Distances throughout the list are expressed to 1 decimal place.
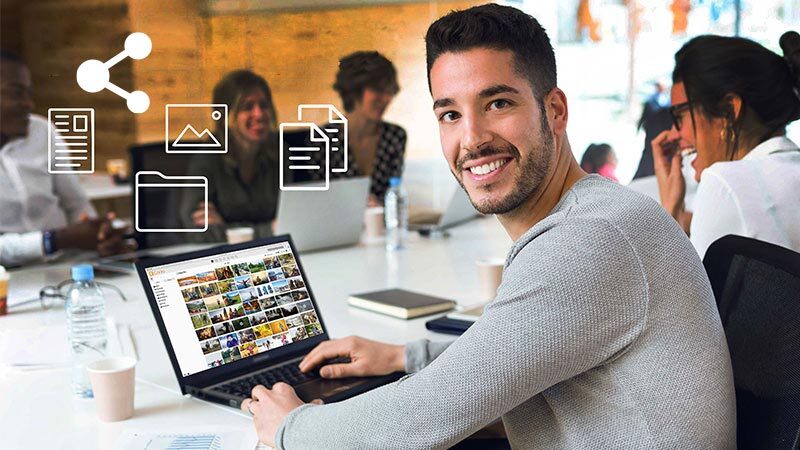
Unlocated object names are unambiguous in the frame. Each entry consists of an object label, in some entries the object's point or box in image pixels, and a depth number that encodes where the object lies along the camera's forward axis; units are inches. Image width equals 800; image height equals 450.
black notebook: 80.4
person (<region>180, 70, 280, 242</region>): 135.0
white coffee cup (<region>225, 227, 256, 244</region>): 109.7
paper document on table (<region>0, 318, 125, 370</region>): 66.5
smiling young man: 39.2
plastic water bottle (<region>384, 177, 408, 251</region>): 120.0
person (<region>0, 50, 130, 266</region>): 142.9
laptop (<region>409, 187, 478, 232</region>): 133.8
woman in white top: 72.5
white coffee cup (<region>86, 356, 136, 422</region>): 53.5
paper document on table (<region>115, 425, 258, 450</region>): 49.7
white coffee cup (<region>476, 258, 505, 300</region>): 88.4
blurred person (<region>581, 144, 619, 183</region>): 139.9
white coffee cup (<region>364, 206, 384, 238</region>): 125.6
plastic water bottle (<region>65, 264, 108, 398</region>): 59.6
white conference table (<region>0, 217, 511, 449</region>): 53.4
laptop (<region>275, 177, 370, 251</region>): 110.0
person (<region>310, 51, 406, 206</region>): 150.1
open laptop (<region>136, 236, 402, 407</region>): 58.2
